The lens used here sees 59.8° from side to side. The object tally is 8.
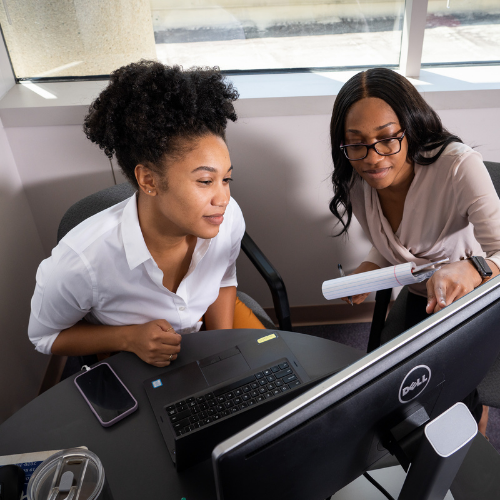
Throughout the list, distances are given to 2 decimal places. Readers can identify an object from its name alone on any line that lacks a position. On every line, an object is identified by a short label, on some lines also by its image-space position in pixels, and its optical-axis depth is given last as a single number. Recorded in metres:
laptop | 0.79
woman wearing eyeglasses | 1.21
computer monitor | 0.47
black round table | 0.86
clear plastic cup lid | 0.66
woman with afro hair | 0.98
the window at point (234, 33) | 1.69
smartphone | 0.98
